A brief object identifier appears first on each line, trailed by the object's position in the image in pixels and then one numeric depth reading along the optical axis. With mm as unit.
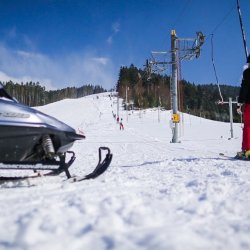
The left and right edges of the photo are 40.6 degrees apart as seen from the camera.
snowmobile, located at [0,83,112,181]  3637
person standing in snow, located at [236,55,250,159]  5773
